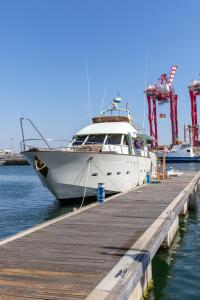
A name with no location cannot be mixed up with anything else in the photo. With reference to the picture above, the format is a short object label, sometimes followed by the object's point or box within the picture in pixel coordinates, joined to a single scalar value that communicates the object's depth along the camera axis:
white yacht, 17.02
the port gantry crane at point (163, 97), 87.19
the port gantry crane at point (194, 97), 86.69
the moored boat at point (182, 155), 90.61
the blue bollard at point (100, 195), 13.95
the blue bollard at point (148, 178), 22.17
